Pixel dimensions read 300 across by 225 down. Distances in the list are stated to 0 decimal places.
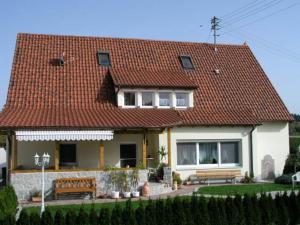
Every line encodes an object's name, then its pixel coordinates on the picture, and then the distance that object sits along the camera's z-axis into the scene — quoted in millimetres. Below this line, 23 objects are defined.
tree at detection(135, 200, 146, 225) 14766
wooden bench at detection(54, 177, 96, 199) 23062
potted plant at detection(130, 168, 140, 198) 24344
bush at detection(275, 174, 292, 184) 28734
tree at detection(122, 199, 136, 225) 14680
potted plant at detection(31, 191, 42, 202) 22828
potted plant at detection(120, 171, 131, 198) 24094
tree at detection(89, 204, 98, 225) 14383
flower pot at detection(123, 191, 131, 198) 23517
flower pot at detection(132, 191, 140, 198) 23688
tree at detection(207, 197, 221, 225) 15461
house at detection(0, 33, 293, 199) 24750
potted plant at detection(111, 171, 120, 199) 24062
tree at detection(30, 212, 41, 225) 13875
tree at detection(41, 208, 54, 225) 13945
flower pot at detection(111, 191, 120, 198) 23375
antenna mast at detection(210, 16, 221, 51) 41812
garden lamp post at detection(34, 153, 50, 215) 19861
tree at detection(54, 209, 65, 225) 14084
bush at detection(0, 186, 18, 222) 15232
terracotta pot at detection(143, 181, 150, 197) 24016
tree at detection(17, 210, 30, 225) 13727
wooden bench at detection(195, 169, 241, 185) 29016
